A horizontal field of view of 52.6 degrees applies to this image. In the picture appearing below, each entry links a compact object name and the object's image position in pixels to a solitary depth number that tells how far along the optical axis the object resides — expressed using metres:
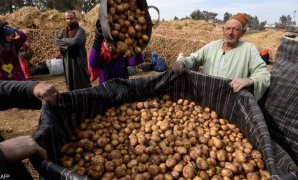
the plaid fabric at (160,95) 1.66
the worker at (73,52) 4.33
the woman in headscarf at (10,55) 3.83
